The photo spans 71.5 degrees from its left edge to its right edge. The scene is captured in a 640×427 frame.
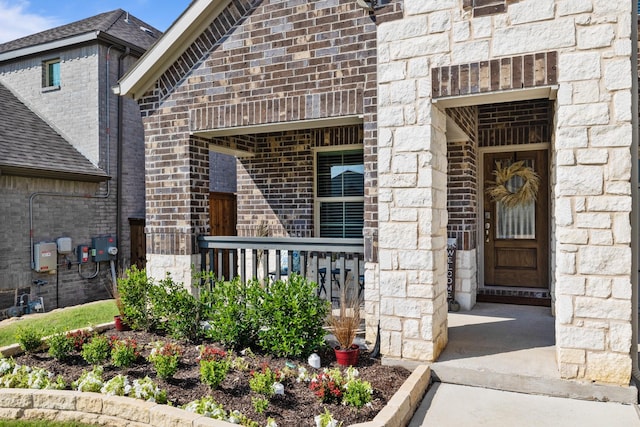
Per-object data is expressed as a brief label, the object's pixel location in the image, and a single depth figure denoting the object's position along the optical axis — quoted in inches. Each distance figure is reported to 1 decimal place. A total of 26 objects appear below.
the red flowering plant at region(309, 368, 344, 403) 126.7
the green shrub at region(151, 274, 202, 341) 181.6
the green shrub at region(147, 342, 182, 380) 140.1
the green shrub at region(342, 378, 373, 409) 120.8
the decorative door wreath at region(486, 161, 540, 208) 251.3
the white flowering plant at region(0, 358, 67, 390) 138.6
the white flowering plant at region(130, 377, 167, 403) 127.3
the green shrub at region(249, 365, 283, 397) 125.9
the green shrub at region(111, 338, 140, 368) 150.1
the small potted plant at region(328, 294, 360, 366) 153.5
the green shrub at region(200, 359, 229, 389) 132.2
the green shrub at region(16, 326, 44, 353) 171.6
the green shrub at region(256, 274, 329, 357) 155.9
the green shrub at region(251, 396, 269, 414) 118.3
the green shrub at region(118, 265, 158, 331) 194.7
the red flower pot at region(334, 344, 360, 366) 153.0
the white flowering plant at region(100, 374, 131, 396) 131.4
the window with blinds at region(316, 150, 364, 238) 275.0
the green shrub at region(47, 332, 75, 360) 162.1
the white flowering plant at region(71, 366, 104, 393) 135.9
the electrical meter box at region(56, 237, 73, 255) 370.6
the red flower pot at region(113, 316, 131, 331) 201.2
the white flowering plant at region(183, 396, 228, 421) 116.9
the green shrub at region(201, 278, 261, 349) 167.3
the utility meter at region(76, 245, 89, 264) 390.9
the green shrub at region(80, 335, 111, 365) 157.5
